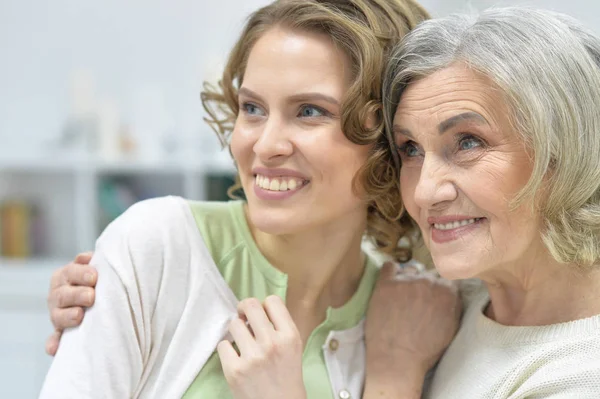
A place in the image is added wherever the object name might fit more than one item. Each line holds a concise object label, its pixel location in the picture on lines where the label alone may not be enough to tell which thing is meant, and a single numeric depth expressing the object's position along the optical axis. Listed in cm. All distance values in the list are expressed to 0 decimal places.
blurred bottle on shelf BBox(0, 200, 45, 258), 424
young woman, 144
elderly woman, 133
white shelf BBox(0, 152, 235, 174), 395
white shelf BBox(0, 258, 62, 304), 402
